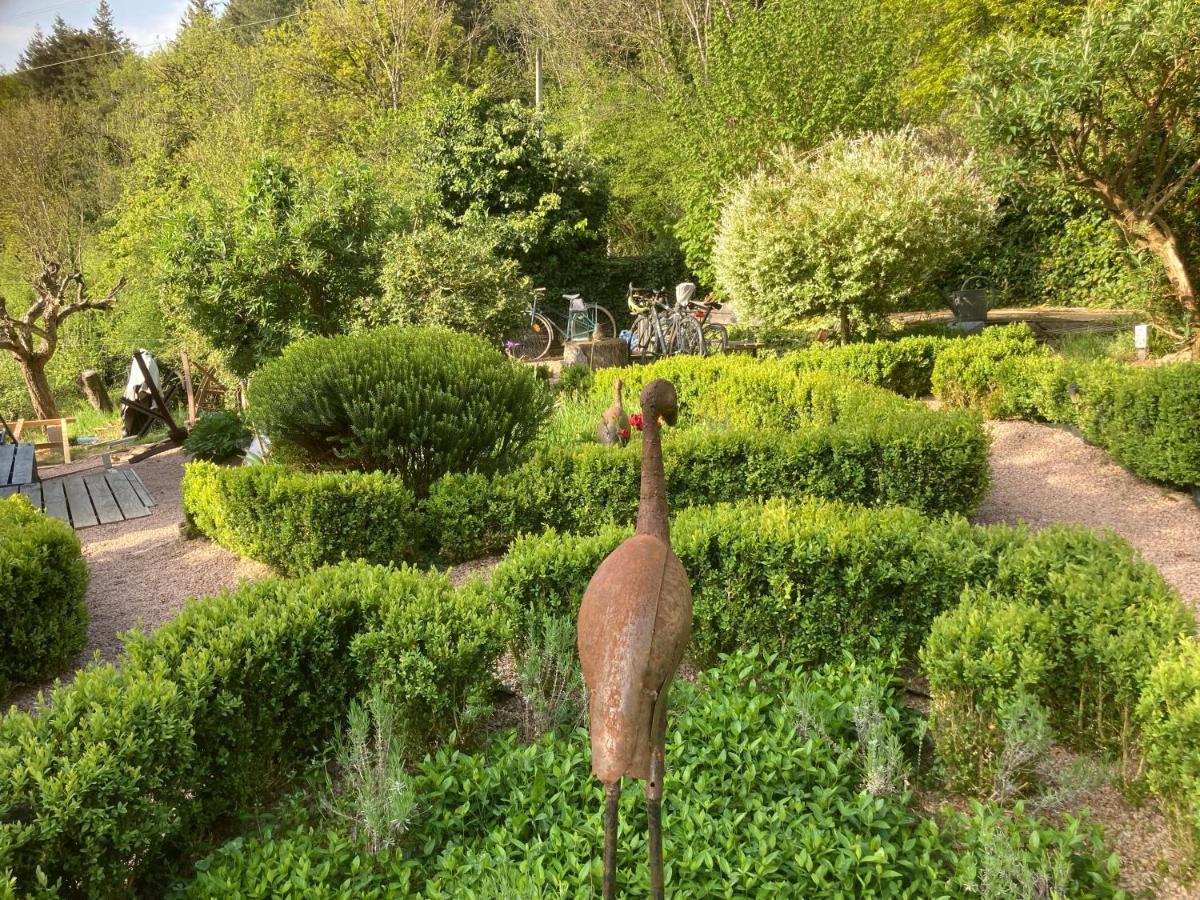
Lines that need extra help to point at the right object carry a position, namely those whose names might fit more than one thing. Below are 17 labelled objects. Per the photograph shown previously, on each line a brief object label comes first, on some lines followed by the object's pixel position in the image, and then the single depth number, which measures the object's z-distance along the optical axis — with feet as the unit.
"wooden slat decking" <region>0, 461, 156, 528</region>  25.13
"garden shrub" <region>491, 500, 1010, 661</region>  12.55
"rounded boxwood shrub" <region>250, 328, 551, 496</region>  18.51
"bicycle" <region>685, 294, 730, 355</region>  45.60
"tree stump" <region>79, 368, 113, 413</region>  61.13
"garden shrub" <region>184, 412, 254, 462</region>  33.65
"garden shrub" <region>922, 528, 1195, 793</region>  9.87
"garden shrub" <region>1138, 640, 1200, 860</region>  8.40
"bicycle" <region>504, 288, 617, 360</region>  56.95
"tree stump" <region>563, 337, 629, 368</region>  41.65
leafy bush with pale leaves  35.06
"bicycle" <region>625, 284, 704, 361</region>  44.14
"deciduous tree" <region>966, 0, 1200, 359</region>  31.19
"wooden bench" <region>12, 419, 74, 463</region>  38.83
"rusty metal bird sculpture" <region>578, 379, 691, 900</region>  5.80
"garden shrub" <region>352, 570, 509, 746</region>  10.37
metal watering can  48.44
